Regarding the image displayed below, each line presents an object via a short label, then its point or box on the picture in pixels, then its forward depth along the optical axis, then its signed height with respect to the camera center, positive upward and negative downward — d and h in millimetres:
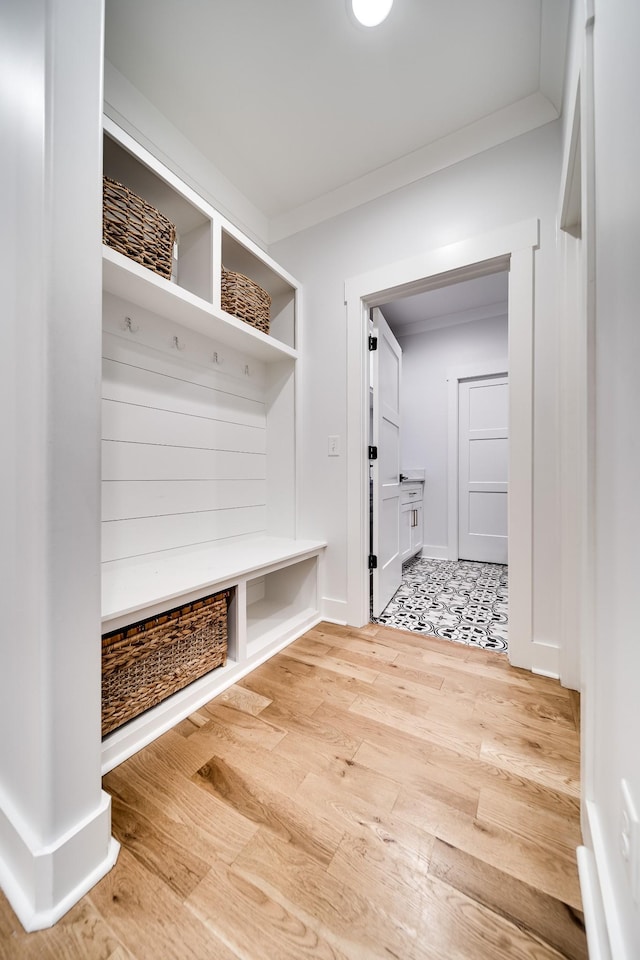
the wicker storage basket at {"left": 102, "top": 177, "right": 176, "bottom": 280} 1316 +951
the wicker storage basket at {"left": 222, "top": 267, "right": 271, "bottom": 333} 1854 +949
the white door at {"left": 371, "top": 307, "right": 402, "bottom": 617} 2172 +88
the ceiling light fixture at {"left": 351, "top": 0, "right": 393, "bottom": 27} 1284 +1657
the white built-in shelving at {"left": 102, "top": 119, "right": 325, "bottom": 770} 1410 +185
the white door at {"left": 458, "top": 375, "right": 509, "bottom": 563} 3633 +126
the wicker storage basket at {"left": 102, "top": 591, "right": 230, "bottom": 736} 1149 -618
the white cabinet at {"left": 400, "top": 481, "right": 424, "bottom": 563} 3299 -357
